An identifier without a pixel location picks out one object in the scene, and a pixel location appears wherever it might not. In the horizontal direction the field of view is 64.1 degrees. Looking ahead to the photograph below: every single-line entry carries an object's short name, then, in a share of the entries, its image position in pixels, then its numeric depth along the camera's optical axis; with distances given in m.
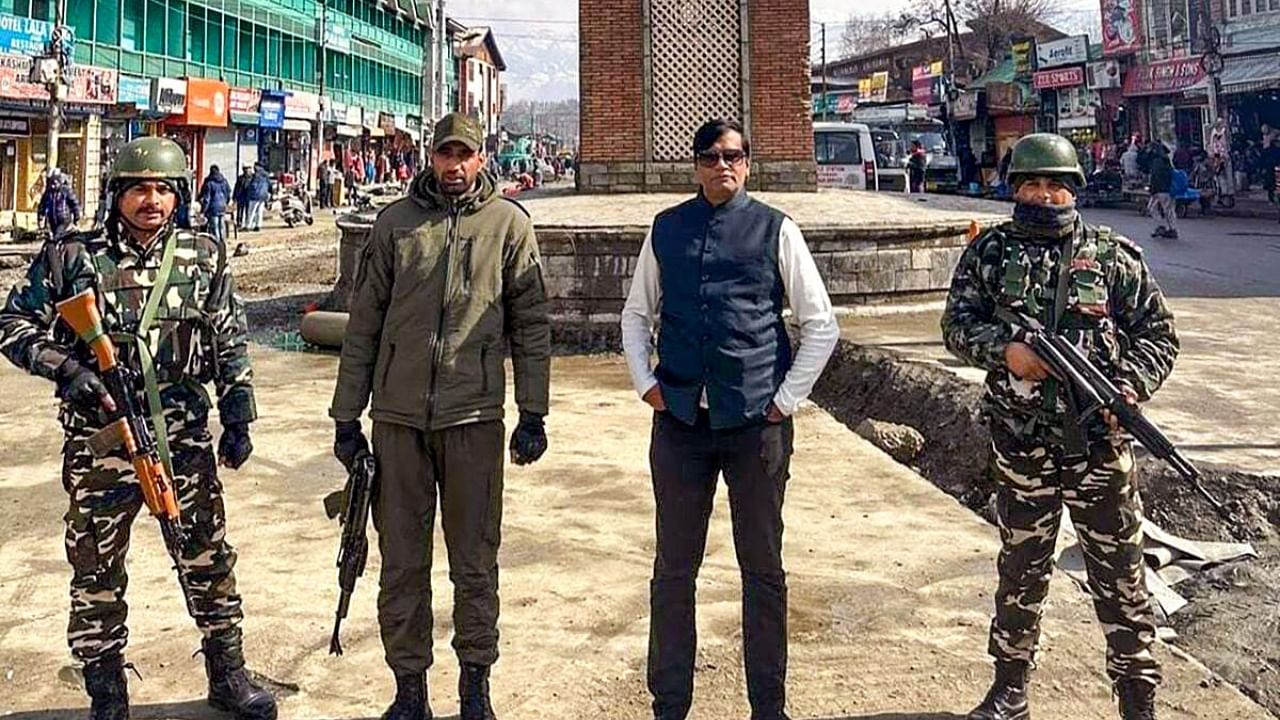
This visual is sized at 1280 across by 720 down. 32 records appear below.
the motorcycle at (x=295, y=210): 27.45
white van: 20.83
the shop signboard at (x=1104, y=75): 31.83
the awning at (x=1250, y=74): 24.98
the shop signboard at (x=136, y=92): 25.75
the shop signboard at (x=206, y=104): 29.02
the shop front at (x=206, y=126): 29.14
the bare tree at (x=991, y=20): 50.12
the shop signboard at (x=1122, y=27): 30.61
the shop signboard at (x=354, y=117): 43.44
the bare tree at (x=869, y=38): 71.06
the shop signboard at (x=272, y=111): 33.97
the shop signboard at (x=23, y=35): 20.89
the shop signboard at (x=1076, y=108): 34.34
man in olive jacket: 3.17
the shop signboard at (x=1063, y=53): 34.00
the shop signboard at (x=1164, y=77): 28.16
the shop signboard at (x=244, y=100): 31.95
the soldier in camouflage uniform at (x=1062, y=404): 3.06
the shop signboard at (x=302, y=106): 36.03
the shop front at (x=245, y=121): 32.22
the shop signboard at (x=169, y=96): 27.30
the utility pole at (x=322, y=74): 39.94
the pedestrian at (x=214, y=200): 20.62
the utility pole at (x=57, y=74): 21.86
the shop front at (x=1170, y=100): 28.59
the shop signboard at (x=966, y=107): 40.81
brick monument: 13.91
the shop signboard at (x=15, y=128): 22.91
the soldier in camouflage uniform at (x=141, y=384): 3.06
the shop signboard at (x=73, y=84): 21.03
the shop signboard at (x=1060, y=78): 34.16
